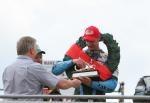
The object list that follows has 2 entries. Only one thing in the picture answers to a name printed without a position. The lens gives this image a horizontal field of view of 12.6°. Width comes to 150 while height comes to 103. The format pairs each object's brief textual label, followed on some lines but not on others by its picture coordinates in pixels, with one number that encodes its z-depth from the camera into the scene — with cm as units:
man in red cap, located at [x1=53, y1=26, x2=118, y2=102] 923
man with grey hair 807
